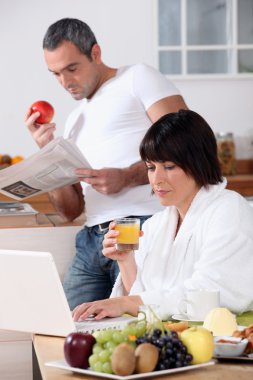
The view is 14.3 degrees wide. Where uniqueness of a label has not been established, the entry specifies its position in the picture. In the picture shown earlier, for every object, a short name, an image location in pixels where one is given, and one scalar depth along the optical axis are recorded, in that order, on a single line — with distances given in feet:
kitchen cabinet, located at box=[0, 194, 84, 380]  12.76
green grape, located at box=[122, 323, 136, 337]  6.93
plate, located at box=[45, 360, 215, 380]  6.67
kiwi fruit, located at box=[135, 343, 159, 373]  6.67
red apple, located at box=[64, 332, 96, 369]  6.89
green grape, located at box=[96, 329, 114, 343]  6.82
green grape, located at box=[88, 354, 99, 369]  6.79
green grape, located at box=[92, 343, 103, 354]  6.80
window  19.94
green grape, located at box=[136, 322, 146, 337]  7.02
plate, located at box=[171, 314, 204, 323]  8.64
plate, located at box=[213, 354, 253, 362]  7.25
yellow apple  6.96
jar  19.80
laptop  7.84
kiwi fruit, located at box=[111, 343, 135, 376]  6.60
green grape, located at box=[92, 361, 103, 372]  6.74
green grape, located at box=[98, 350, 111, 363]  6.71
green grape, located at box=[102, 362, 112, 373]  6.71
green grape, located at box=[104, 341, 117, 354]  6.72
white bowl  7.26
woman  9.10
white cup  8.45
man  11.94
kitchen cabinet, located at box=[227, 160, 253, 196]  18.65
